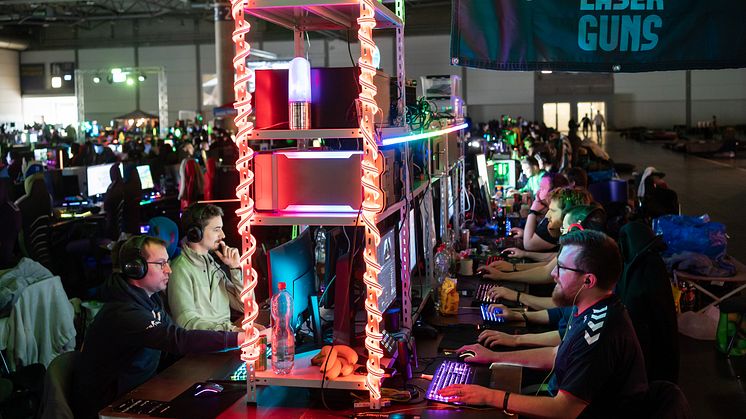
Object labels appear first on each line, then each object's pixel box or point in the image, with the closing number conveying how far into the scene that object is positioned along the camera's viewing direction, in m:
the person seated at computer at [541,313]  3.57
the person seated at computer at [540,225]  6.29
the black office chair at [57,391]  2.86
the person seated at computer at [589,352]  2.60
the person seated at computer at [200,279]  3.83
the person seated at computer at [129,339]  3.06
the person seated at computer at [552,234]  5.18
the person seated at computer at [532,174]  9.29
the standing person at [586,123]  32.84
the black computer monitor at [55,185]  10.54
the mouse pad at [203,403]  2.70
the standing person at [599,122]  32.34
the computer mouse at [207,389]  2.88
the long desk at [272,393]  2.64
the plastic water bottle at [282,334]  2.78
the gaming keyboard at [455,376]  2.87
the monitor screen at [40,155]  15.07
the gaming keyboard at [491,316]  4.04
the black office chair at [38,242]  7.82
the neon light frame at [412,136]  2.82
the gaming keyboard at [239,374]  3.02
